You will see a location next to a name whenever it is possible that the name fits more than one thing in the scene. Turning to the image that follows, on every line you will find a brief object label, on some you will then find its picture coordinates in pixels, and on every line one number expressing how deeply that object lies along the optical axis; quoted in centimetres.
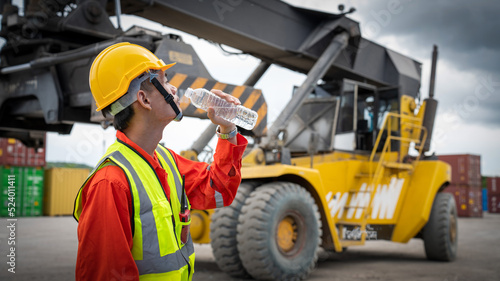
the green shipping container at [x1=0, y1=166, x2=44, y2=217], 1952
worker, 166
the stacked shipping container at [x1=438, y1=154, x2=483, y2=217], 2490
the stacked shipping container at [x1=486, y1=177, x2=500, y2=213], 3062
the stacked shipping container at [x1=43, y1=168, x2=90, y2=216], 2177
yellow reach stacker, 573
